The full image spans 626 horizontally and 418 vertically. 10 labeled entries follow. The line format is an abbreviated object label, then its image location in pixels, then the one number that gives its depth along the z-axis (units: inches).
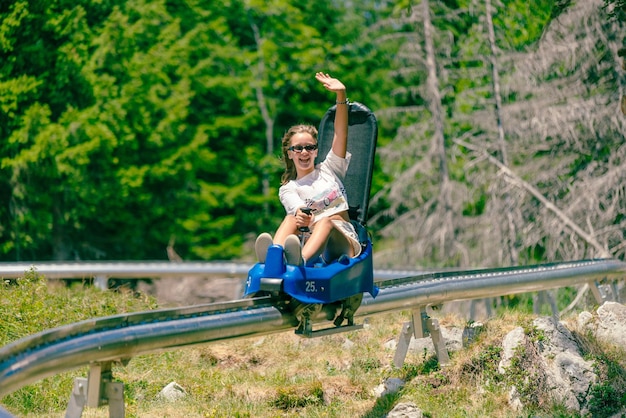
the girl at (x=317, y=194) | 497.0
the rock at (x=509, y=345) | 552.7
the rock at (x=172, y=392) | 550.6
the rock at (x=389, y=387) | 545.6
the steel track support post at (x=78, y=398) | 387.1
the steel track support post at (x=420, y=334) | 572.5
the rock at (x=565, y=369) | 537.1
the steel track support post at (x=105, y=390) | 389.8
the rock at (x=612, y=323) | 631.7
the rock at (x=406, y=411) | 501.4
